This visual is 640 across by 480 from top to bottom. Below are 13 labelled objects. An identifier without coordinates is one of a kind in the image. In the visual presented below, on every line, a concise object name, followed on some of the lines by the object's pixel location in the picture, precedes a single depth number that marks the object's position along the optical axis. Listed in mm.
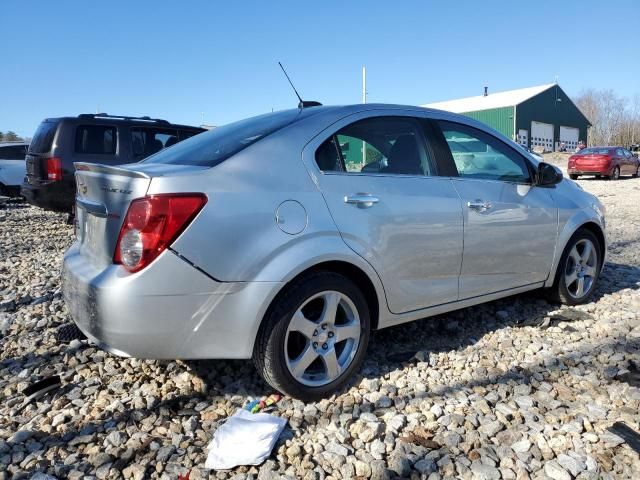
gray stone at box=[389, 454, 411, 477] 2215
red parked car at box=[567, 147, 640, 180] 20922
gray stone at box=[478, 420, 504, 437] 2498
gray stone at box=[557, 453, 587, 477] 2195
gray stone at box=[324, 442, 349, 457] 2350
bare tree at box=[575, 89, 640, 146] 62219
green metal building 40094
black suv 7223
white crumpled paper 2248
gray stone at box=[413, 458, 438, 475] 2211
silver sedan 2320
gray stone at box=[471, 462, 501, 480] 2162
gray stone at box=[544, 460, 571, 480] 2156
